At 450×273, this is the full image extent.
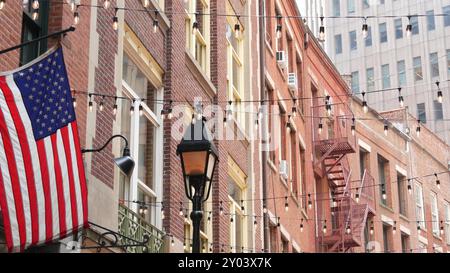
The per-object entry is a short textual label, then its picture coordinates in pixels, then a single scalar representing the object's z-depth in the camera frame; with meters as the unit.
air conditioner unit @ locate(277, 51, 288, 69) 27.02
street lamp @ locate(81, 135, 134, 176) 10.98
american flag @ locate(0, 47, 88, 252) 9.02
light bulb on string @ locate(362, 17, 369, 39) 14.58
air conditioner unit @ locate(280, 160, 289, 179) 25.49
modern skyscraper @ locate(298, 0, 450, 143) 72.69
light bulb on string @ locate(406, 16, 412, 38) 14.50
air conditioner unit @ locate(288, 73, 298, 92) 28.36
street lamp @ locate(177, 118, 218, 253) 9.64
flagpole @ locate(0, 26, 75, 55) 8.91
